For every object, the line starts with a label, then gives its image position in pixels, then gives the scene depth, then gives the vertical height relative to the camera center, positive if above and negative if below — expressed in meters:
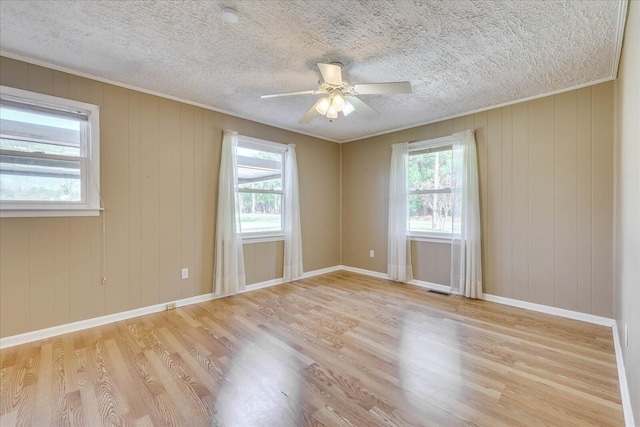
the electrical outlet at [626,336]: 1.82 -0.86
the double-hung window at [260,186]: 4.11 +0.39
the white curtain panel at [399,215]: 4.45 -0.07
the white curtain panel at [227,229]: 3.73 -0.25
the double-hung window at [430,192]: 4.11 +0.29
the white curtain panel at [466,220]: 3.67 -0.13
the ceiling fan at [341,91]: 2.23 +1.05
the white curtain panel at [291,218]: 4.52 -0.12
